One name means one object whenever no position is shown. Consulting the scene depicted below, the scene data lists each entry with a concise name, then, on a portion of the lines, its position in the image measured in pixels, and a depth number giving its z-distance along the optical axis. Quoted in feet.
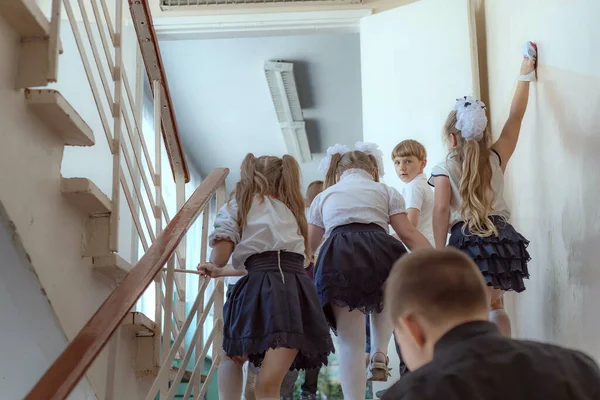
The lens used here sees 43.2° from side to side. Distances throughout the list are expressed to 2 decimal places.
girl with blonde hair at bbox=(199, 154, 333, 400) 8.34
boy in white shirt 12.16
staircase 6.43
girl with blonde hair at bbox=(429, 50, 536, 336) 9.67
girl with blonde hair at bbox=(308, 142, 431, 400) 9.75
